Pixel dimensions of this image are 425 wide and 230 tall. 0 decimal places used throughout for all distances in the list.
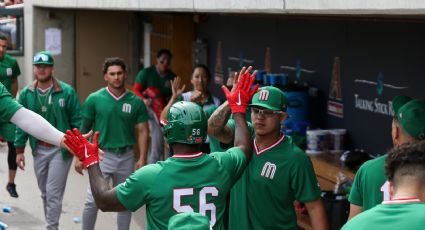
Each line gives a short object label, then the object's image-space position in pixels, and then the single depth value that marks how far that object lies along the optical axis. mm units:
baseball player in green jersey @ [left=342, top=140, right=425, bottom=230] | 6906
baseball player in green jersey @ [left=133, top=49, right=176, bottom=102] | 23625
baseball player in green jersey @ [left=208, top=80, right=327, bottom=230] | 11258
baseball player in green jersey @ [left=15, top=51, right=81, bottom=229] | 17562
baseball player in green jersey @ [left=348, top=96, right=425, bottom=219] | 9578
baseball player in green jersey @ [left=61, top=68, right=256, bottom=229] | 9422
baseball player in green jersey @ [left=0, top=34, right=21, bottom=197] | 22109
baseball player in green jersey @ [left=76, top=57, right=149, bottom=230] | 17703
